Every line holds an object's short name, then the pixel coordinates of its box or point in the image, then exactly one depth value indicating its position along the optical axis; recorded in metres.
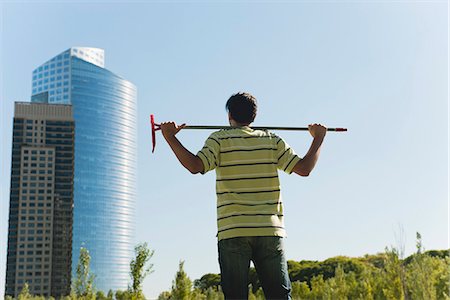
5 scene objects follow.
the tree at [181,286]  13.23
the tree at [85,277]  13.62
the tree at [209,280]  23.61
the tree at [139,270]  12.50
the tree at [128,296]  12.53
